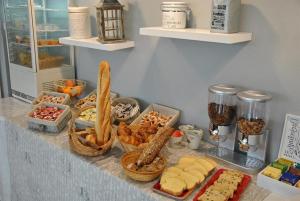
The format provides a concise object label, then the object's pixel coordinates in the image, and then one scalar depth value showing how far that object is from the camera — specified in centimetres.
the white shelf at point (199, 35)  123
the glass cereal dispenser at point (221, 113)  138
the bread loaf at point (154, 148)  129
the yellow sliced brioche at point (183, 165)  132
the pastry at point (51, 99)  196
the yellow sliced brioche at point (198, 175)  123
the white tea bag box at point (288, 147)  120
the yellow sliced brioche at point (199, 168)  129
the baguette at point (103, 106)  144
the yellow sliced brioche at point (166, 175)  121
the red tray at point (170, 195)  114
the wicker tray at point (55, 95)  197
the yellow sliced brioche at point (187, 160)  136
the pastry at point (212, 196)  111
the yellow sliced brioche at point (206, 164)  132
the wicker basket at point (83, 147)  143
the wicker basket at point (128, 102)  176
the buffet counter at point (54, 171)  129
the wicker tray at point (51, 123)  169
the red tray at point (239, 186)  115
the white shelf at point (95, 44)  169
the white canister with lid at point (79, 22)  185
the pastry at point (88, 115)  169
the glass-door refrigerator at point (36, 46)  208
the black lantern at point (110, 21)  170
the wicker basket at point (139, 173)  123
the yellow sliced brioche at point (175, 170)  126
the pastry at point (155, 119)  165
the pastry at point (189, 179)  119
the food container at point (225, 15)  125
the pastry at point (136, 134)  145
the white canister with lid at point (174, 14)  142
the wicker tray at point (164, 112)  165
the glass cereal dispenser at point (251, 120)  129
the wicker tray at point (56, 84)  216
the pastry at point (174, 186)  116
